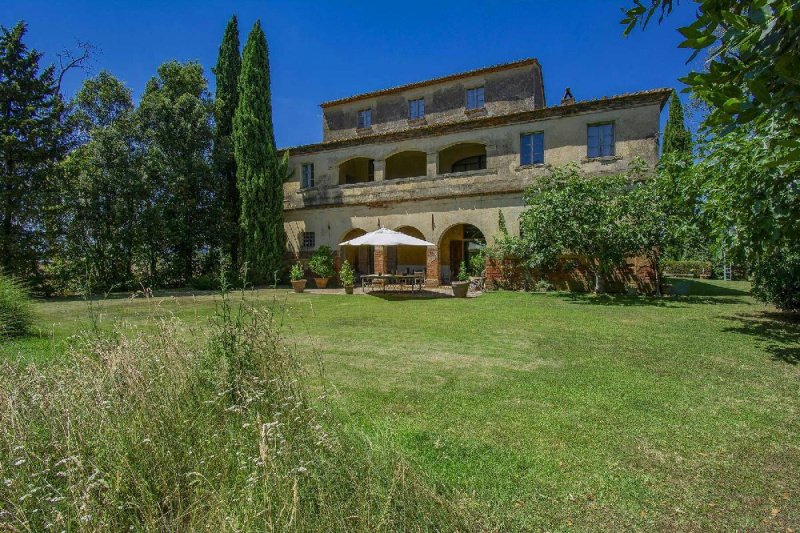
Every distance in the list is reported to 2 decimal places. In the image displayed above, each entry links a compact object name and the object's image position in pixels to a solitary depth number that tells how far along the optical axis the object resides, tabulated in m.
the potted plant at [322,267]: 21.03
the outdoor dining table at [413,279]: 16.19
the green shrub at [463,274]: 17.48
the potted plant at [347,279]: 17.61
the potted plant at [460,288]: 15.49
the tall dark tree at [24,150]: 16.52
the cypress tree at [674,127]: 29.92
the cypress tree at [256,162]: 21.28
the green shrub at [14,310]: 7.53
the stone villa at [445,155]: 17.58
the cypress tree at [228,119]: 22.27
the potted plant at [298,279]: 19.11
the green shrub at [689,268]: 28.67
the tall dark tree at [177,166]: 20.08
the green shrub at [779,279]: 9.84
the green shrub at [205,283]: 20.38
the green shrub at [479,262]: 18.95
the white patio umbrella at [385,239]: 15.82
